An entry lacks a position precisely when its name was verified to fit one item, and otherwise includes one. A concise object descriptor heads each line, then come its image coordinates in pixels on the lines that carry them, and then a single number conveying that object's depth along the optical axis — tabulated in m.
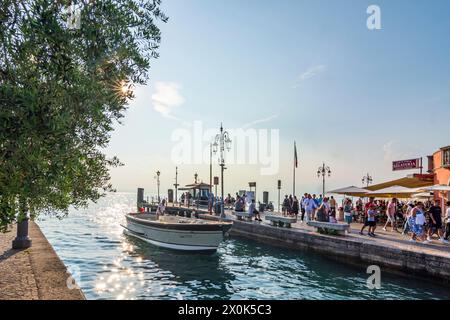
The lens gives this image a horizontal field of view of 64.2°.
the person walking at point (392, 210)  21.01
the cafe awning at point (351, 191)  27.02
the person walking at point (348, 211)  24.42
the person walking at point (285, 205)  33.92
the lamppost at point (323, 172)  40.77
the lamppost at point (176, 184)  57.14
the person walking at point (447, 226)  16.22
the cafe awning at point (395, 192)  22.85
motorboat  19.59
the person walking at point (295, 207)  29.02
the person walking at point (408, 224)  19.44
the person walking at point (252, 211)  28.04
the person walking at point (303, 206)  27.78
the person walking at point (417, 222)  16.52
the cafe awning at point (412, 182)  26.86
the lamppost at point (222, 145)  29.94
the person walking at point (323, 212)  22.34
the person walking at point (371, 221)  18.69
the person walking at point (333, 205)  26.50
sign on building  32.66
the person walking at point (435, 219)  16.63
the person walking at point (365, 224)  19.15
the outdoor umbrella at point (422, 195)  22.62
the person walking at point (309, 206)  26.42
